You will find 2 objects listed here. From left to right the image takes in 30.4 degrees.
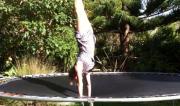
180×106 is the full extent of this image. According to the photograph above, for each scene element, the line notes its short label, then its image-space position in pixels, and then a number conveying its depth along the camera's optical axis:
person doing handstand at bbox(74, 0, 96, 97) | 3.26
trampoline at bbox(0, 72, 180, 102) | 3.05
